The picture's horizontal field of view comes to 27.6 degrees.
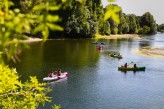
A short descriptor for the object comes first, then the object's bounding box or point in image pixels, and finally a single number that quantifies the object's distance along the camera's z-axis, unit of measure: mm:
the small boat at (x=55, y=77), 48938
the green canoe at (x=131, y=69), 60791
